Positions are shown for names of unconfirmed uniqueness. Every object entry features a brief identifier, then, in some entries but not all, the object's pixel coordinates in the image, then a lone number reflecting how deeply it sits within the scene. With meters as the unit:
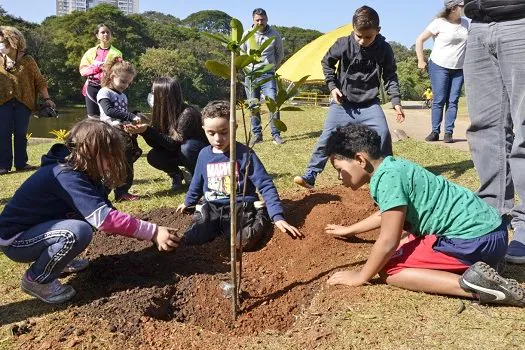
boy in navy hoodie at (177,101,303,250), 3.38
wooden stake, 2.07
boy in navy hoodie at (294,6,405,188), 4.64
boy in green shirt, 2.45
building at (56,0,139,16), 195.00
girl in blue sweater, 2.62
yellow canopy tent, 22.06
